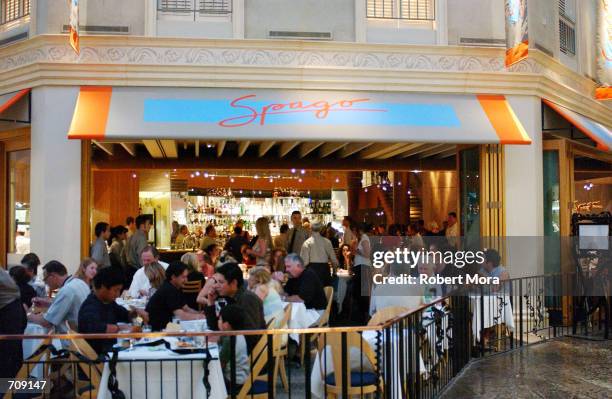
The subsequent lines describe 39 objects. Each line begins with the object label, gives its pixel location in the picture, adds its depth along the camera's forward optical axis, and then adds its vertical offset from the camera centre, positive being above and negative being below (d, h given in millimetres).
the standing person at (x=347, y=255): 15789 -758
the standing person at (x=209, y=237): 14039 -289
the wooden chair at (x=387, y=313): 7535 -980
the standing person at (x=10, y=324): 5582 -798
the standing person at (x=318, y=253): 12570 -573
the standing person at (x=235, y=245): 14234 -454
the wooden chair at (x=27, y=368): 5598 -1205
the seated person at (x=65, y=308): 7138 -835
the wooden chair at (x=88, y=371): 6062 -1262
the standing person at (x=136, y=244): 12781 -367
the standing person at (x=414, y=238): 15797 -405
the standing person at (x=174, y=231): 18531 -209
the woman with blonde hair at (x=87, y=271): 8531 -559
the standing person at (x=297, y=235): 14727 -279
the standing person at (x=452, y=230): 13941 -209
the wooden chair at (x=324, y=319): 8860 -1289
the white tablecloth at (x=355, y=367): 6354 -1332
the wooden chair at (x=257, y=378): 6250 -1394
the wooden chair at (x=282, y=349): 7031 -1332
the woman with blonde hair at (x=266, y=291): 8102 -786
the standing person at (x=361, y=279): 12984 -1062
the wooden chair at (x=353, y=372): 6223 -1342
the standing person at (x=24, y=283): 7844 -654
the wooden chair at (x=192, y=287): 9836 -893
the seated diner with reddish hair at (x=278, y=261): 12664 -693
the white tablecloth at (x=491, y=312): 9758 -1311
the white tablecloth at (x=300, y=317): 8820 -1203
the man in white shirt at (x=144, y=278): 9438 -770
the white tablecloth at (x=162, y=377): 5637 -1215
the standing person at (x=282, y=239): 15680 -382
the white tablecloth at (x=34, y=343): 6571 -1165
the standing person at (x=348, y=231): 16312 -232
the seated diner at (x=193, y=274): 9752 -720
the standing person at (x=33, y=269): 8867 -552
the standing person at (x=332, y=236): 19125 -400
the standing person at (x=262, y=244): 13008 -412
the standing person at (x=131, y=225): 15123 -32
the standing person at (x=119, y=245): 12847 -392
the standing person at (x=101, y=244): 11453 -325
